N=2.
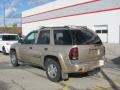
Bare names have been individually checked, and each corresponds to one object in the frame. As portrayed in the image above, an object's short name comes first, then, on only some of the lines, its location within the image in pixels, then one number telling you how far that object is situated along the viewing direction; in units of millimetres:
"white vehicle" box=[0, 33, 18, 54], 9283
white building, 12002
